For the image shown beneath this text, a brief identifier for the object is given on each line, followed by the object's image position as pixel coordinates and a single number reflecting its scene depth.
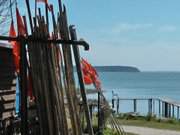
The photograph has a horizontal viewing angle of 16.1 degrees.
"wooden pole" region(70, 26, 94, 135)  10.45
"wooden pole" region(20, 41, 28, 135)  10.21
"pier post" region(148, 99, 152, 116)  36.29
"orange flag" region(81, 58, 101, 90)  15.63
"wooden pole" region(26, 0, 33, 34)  10.51
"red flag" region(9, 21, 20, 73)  11.49
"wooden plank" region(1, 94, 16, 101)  13.00
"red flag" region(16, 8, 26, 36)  10.80
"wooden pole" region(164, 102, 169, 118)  37.39
